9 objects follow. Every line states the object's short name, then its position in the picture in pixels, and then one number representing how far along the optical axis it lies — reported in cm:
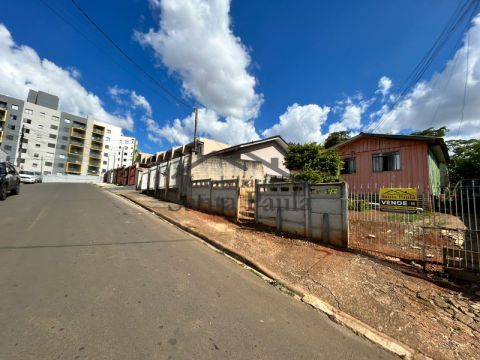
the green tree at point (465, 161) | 2294
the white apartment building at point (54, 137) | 4909
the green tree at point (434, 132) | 2833
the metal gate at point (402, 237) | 447
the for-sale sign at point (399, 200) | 530
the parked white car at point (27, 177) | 2387
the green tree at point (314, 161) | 1288
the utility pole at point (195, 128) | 1799
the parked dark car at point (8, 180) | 996
